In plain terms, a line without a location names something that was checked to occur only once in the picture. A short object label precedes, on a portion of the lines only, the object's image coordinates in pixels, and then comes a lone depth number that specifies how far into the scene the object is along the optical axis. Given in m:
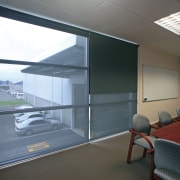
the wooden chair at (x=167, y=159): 1.38
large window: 2.52
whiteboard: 4.75
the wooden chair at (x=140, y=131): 2.32
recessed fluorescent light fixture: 2.61
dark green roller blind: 3.42
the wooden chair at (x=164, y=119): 3.07
